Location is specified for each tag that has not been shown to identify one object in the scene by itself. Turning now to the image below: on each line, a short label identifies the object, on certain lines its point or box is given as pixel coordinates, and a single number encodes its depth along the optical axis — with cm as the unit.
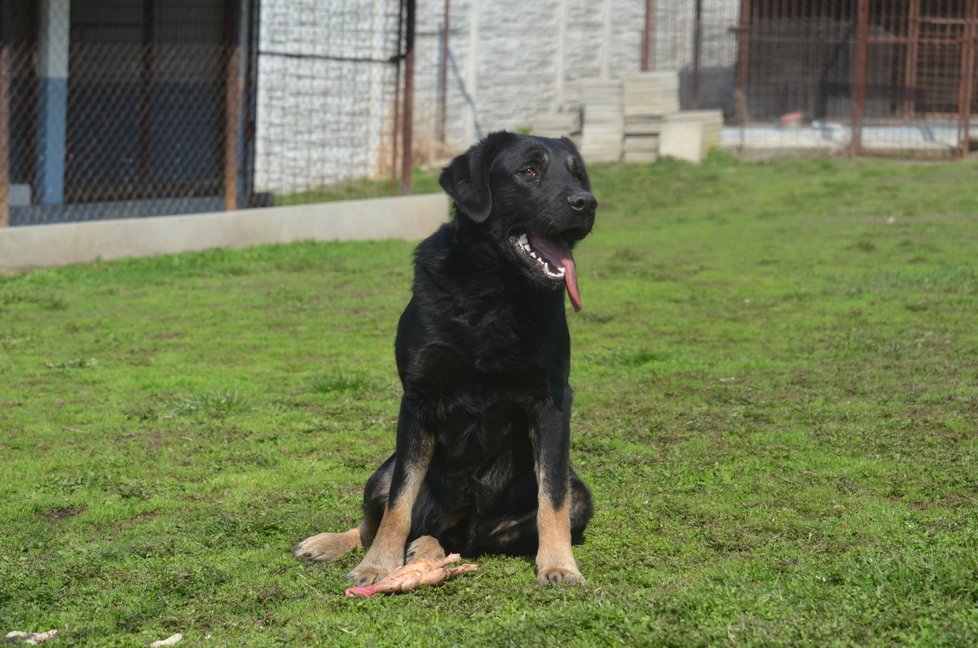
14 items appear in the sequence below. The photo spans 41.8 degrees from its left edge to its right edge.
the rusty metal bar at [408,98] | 1510
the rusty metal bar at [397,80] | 1520
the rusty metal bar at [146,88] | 1599
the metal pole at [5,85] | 1190
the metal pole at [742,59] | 2389
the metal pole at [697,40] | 2488
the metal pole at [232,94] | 1371
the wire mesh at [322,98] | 1873
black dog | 462
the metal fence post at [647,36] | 2569
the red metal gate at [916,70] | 2516
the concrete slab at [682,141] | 2198
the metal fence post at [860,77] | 2245
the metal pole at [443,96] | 2353
